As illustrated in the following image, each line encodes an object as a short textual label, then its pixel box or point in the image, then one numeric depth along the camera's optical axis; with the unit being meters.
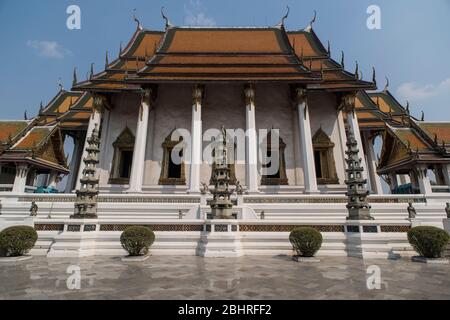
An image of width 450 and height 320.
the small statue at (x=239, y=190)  12.49
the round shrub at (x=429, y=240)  7.18
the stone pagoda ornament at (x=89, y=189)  9.37
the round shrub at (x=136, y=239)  7.61
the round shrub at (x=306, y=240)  7.55
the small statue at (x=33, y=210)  11.10
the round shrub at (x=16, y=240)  7.43
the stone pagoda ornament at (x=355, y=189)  9.49
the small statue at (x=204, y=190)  12.88
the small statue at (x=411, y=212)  11.66
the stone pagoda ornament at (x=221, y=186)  9.00
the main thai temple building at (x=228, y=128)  12.92
